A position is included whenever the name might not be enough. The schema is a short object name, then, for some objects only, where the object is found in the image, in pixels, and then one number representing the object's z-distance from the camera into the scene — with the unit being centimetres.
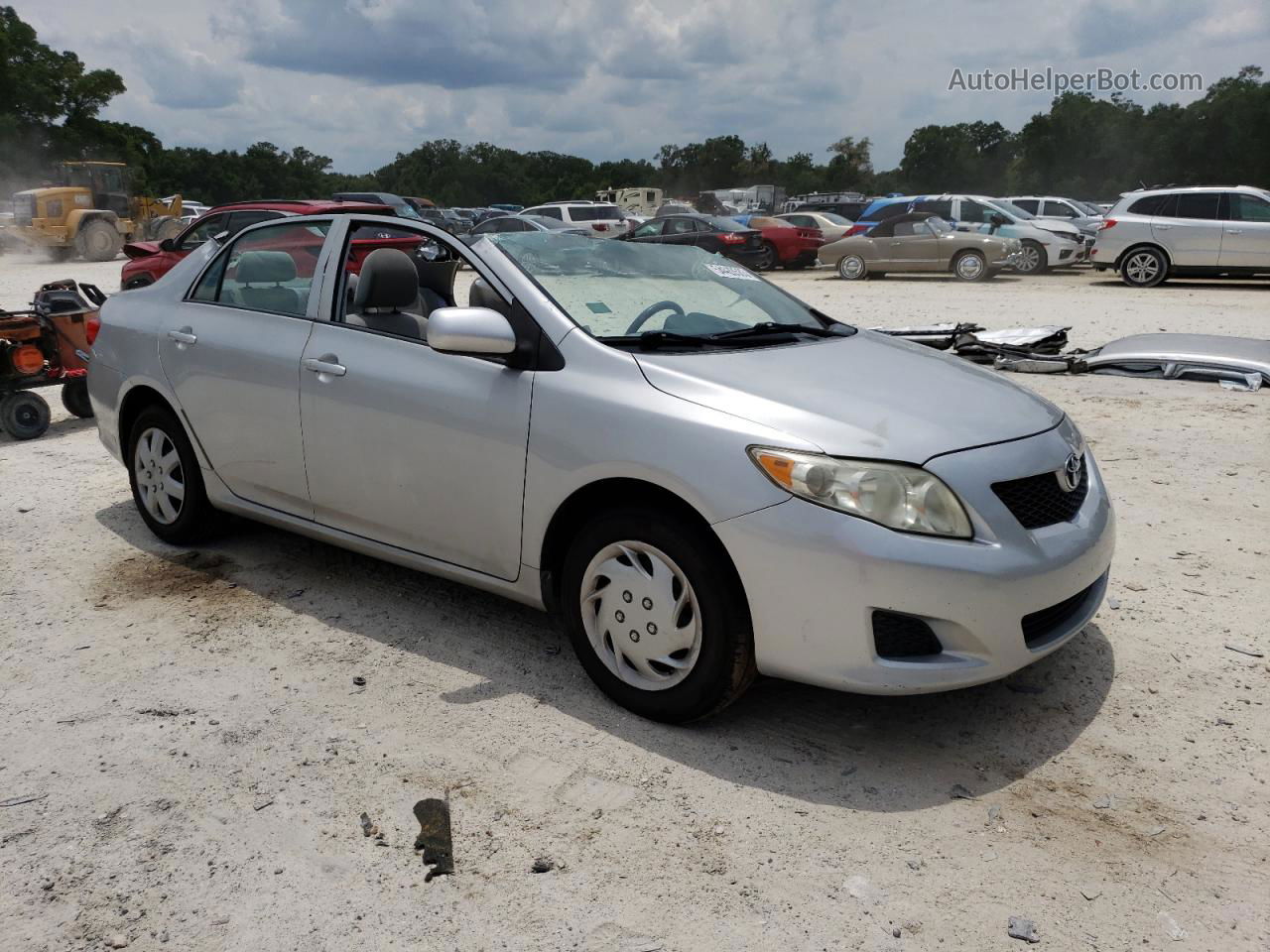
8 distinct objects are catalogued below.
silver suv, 1730
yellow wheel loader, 3130
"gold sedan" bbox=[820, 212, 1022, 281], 2027
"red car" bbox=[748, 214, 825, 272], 2486
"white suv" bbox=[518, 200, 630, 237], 2973
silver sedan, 313
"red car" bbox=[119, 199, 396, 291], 1379
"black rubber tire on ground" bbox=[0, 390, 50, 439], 795
